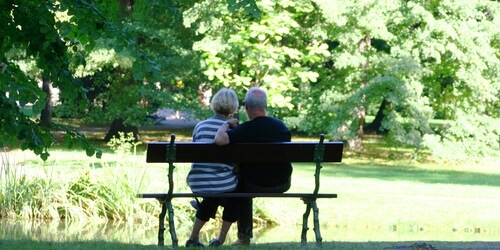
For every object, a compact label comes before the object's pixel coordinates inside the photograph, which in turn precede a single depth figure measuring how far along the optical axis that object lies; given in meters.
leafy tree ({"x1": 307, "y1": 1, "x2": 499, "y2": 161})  49.19
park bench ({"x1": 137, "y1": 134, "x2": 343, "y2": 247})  16.72
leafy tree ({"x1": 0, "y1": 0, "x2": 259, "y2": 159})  14.23
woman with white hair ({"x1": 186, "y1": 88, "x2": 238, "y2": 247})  17.23
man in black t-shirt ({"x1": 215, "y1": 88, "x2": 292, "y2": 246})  17.00
